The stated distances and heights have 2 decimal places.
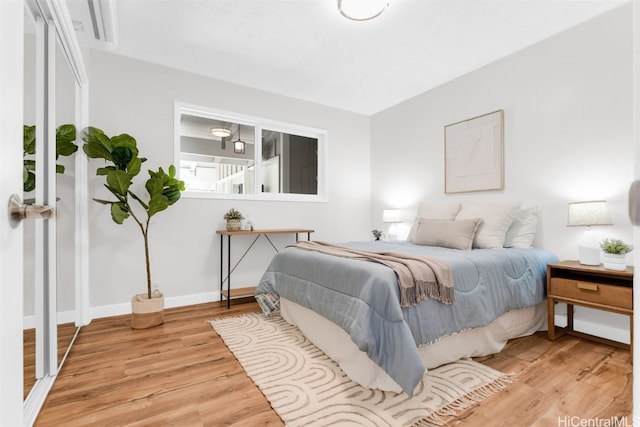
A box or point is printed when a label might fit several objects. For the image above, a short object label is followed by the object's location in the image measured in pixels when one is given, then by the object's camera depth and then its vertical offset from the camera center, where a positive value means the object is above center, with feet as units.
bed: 5.31 -1.90
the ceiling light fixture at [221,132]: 12.28 +3.35
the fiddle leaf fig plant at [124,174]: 8.25 +1.15
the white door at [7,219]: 1.75 -0.01
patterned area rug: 4.89 -3.19
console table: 10.82 -1.37
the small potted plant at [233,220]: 11.27 -0.18
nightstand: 6.67 -1.77
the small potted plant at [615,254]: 6.95 -0.92
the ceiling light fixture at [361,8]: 7.21 +4.94
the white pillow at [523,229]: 9.20 -0.46
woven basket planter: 8.64 -2.72
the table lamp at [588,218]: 7.44 -0.11
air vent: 7.08 +4.87
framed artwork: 10.49 +2.17
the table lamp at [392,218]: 13.67 -0.16
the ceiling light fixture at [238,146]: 12.75 +2.87
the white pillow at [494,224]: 8.91 -0.30
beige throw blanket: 5.66 -1.21
